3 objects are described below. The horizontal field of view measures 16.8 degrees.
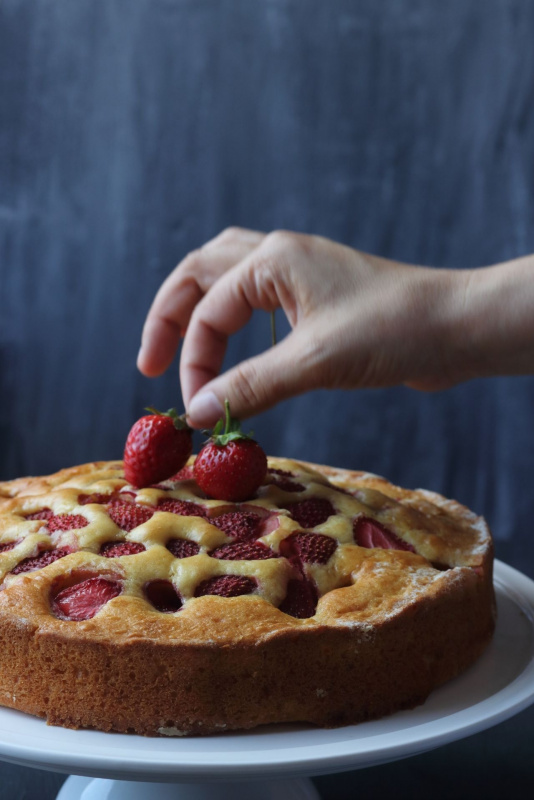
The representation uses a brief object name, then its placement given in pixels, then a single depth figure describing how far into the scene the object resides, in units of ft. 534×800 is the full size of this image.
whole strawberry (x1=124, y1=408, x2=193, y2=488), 2.46
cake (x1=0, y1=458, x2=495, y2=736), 2.14
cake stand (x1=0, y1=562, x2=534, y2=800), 2.02
